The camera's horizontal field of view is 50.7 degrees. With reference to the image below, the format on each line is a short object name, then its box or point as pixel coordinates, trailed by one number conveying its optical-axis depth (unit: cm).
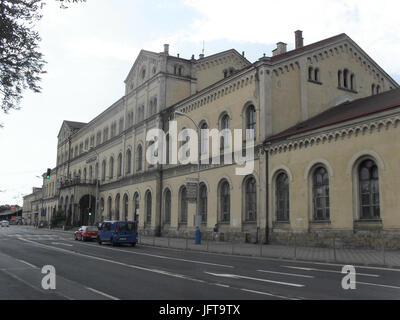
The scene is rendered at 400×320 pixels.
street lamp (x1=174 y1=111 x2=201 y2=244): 2925
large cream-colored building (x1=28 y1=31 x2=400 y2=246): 2592
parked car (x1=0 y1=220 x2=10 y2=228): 9893
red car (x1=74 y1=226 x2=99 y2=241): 3681
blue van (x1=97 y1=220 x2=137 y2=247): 3045
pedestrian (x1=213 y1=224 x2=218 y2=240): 3173
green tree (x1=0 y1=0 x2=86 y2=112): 1291
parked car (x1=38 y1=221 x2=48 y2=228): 8170
